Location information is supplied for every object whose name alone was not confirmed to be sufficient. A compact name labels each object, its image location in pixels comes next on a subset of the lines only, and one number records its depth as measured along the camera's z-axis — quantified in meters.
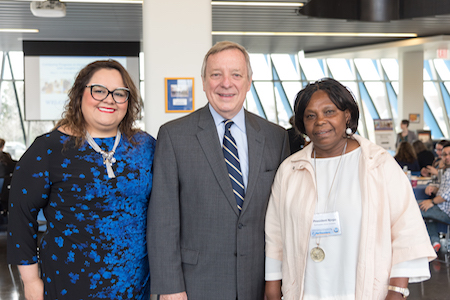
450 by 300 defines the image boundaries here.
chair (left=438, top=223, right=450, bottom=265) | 6.12
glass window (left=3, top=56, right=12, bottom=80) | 15.18
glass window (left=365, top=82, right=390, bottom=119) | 17.72
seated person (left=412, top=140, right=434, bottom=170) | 8.73
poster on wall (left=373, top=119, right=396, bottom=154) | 11.54
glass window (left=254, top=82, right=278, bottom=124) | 17.09
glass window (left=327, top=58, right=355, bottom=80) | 17.70
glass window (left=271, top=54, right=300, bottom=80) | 17.09
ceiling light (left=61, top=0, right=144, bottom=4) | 8.56
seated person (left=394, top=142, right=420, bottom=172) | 8.28
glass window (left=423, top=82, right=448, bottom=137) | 17.83
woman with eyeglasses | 1.96
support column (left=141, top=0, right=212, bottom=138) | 4.85
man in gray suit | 1.96
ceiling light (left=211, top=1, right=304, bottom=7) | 8.74
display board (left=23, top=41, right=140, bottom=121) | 9.34
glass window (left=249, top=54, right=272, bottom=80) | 16.92
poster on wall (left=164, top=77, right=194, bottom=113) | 4.89
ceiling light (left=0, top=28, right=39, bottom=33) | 11.05
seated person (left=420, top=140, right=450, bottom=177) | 6.91
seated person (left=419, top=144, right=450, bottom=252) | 5.73
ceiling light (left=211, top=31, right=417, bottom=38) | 11.76
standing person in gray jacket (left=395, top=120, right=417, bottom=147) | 12.53
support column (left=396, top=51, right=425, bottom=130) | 14.64
